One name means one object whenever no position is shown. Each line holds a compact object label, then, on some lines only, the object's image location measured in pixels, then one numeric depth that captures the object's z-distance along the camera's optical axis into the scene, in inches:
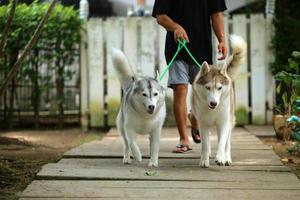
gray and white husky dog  334.2
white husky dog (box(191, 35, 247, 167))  331.2
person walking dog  402.1
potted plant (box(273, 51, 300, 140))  372.7
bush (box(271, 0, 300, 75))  600.7
